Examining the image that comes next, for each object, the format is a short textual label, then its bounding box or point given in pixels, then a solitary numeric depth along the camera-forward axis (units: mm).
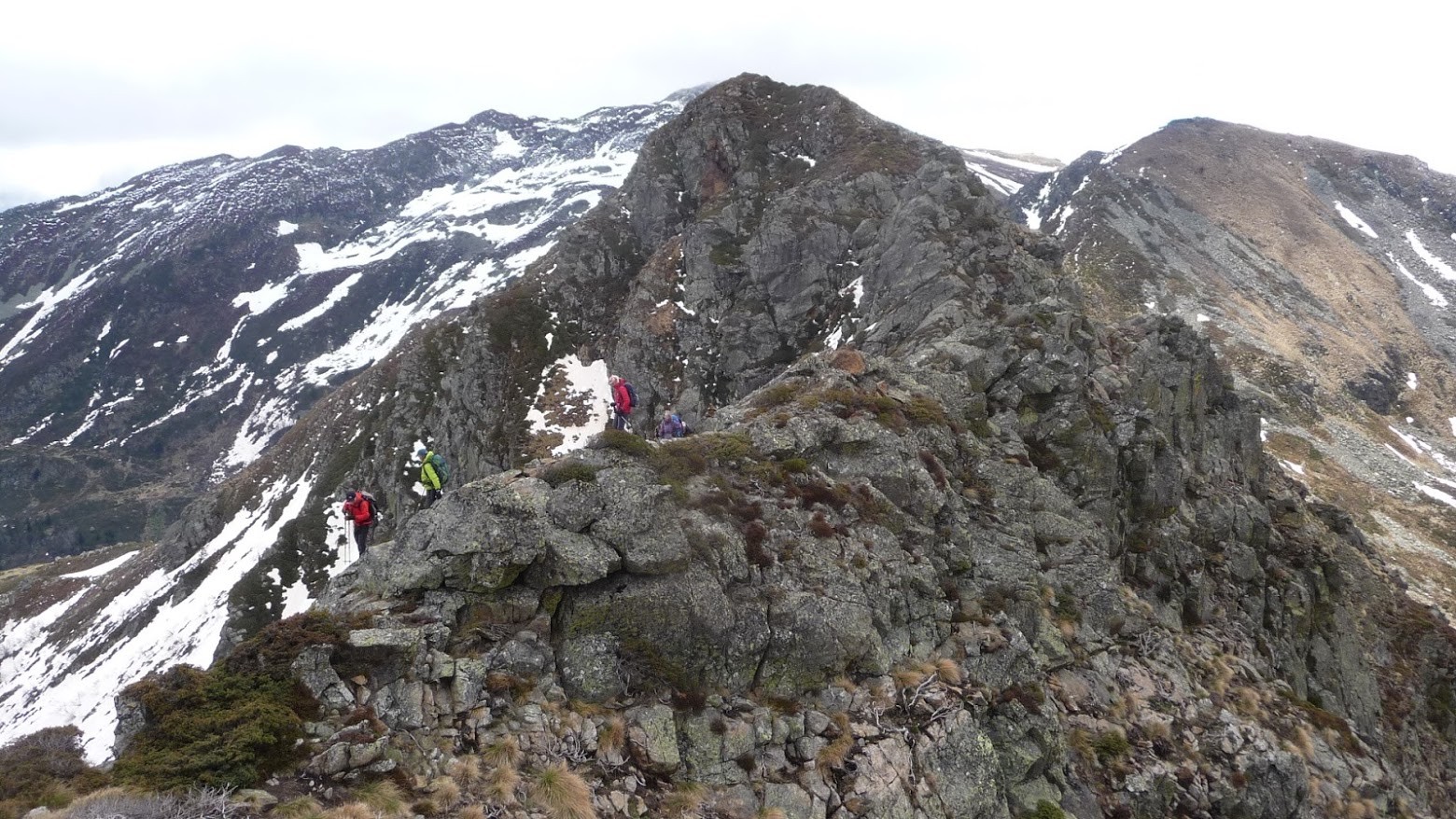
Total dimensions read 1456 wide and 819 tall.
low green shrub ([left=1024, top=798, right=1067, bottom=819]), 14219
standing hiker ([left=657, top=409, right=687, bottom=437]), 23781
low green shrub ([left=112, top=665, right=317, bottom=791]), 9203
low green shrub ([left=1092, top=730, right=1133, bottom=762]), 16281
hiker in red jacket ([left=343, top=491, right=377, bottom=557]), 22734
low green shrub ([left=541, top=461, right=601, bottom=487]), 15758
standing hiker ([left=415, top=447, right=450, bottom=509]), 22391
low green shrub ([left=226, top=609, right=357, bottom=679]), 11109
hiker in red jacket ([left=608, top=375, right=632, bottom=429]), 27677
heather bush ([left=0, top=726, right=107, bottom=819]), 8328
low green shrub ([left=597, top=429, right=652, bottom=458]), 17172
